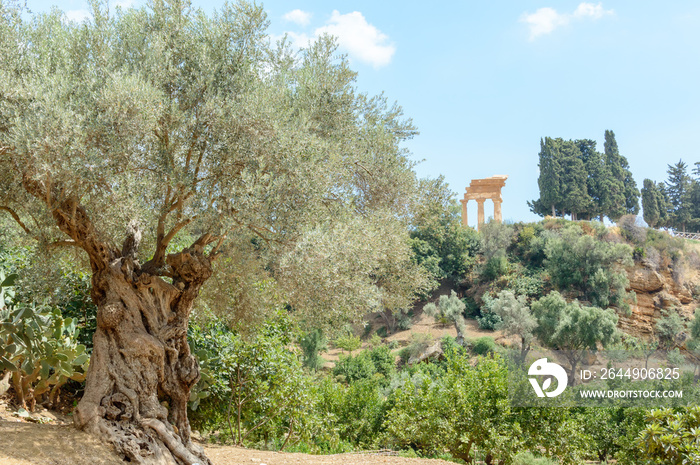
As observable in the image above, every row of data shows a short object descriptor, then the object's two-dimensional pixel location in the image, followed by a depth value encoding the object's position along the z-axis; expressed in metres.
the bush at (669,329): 35.34
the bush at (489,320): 38.22
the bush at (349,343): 35.28
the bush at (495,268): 43.25
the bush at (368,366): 26.98
